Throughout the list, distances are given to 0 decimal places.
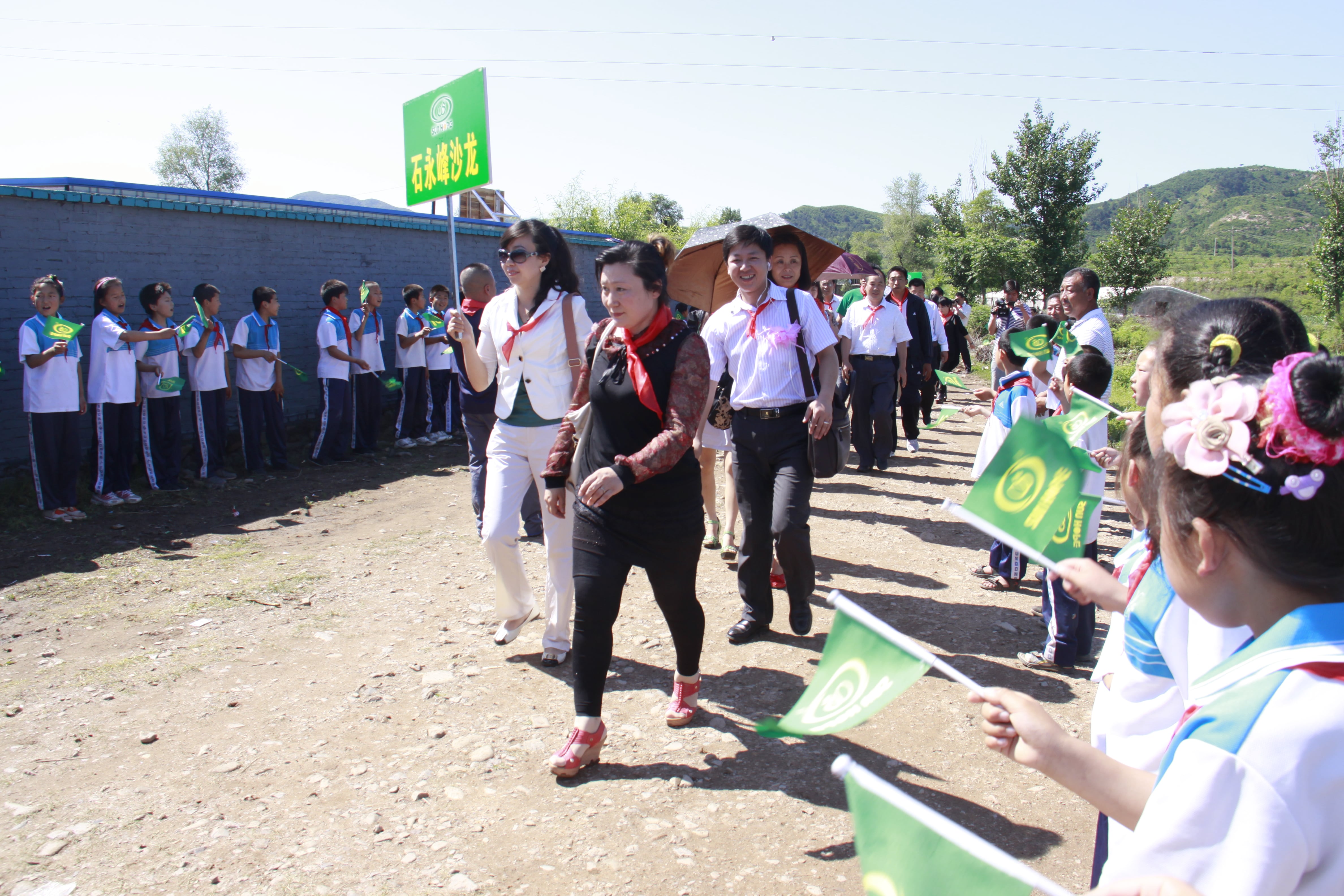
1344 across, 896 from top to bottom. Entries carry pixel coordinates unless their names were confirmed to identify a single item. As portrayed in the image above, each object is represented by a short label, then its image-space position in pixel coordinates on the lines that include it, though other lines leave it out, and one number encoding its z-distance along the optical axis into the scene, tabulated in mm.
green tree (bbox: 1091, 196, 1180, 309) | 33656
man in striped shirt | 4613
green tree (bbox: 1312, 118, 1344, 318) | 26281
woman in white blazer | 4223
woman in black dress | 3307
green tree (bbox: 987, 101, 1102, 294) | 35344
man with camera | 13227
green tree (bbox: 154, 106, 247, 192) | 59750
